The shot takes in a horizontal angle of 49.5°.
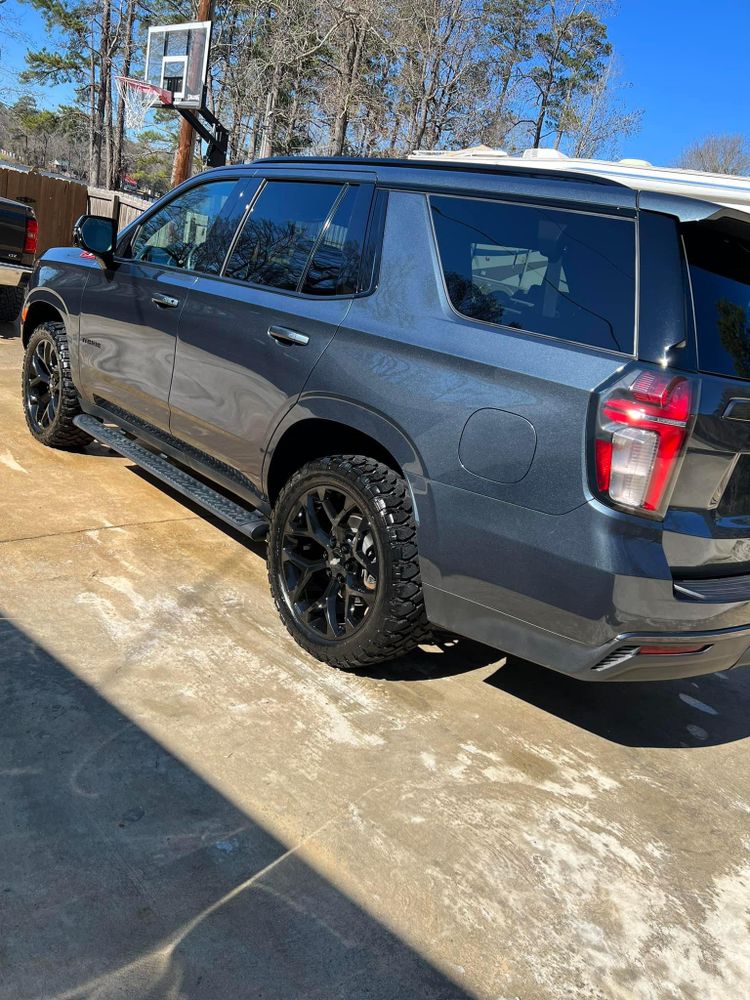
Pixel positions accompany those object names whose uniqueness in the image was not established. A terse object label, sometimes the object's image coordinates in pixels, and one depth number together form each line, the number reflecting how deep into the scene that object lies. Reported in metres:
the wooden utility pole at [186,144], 13.77
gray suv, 2.35
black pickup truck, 8.96
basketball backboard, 11.54
